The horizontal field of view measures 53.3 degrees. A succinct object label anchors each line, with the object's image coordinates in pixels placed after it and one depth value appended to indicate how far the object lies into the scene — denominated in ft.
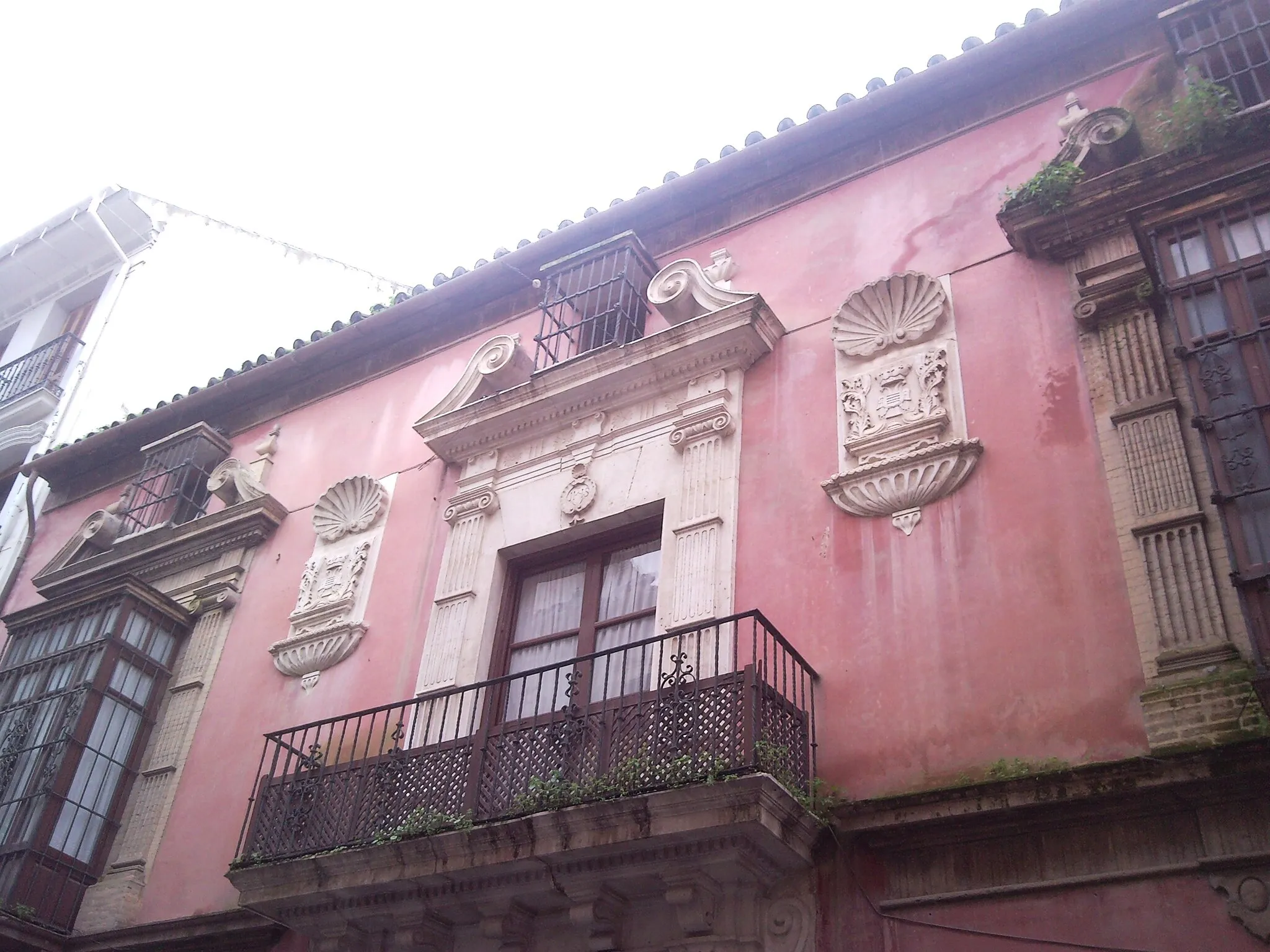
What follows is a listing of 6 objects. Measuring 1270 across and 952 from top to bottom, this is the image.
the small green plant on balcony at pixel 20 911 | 30.58
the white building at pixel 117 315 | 50.44
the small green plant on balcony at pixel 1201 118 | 24.63
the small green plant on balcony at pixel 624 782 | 21.17
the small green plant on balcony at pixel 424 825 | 23.65
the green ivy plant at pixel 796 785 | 21.12
